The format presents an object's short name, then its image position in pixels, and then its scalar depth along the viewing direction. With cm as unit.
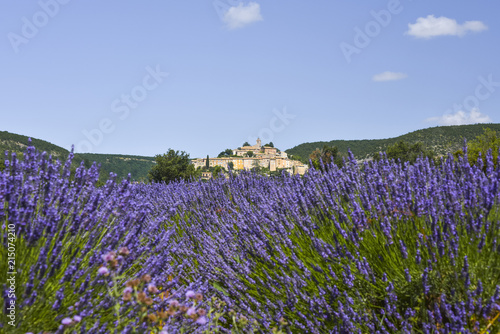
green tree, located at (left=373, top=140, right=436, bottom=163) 4491
